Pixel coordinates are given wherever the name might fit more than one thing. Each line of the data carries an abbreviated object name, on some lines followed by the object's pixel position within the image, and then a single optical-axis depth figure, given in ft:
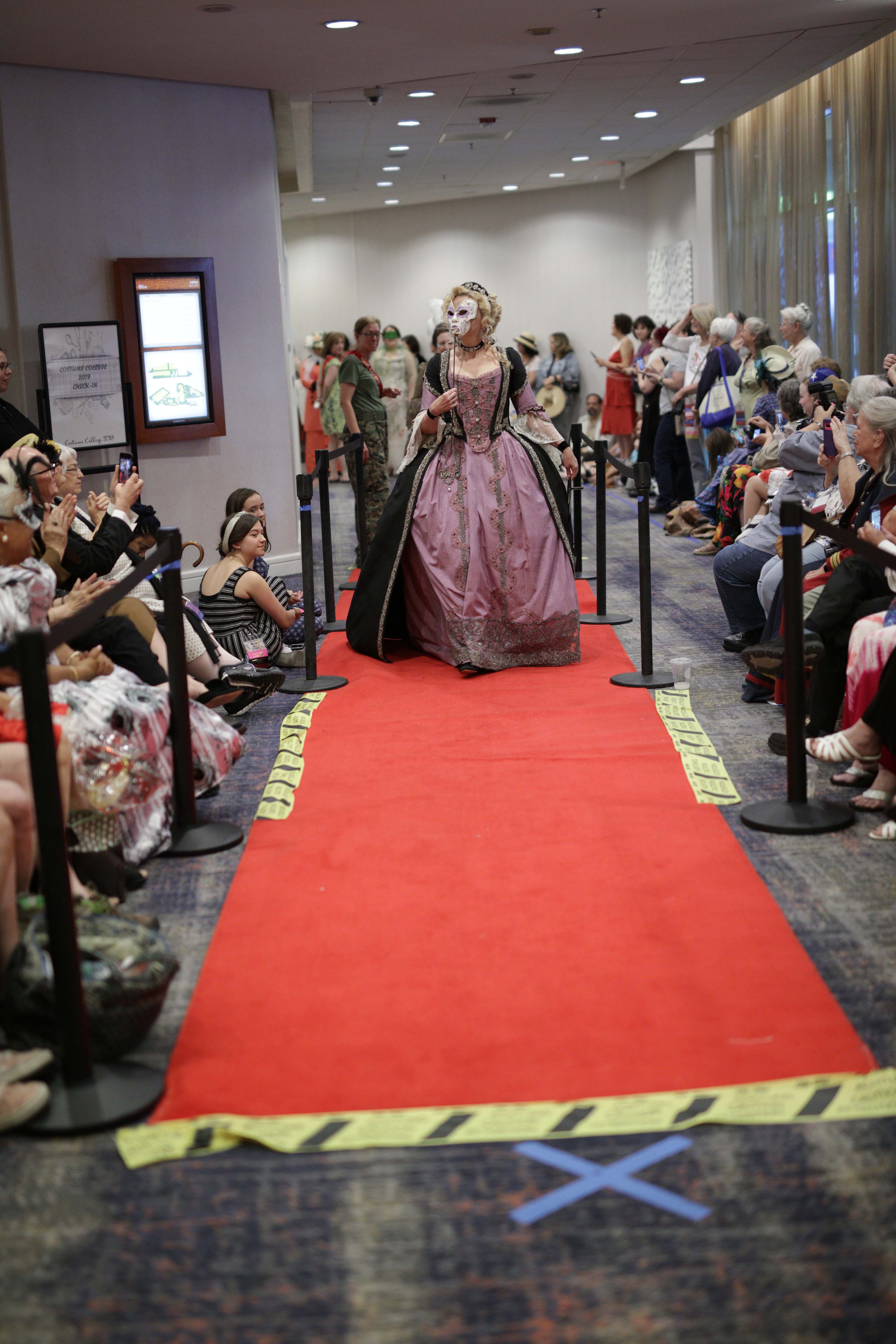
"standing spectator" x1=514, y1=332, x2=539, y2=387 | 49.42
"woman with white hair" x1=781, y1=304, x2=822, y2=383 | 25.41
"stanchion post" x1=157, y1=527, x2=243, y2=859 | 10.93
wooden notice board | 23.62
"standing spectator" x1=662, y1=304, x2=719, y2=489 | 31.19
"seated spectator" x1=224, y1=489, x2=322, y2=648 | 17.71
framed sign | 22.06
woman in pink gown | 17.49
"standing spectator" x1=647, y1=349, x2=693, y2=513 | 33.22
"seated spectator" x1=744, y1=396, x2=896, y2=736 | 13.01
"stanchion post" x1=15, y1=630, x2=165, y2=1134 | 7.16
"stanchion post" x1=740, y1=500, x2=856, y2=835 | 10.78
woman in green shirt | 26.09
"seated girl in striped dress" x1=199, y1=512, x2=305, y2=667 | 17.03
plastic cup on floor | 16.87
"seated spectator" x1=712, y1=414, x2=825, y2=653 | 17.42
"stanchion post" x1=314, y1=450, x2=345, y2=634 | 19.43
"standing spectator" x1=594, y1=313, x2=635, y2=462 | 40.29
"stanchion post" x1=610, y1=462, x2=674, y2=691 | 16.48
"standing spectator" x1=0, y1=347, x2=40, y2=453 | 18.16
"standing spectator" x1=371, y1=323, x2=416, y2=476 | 48.21
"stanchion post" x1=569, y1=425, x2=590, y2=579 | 23.97
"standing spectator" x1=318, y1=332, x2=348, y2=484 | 28.48
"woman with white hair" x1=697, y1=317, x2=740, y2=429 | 28.73
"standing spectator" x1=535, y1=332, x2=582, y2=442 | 49.42
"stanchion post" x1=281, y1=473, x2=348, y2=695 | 17.06
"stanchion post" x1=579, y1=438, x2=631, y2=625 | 19.20
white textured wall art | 43.29
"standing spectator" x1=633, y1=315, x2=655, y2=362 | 38.68
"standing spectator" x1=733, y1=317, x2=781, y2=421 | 26.58
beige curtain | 29.04
